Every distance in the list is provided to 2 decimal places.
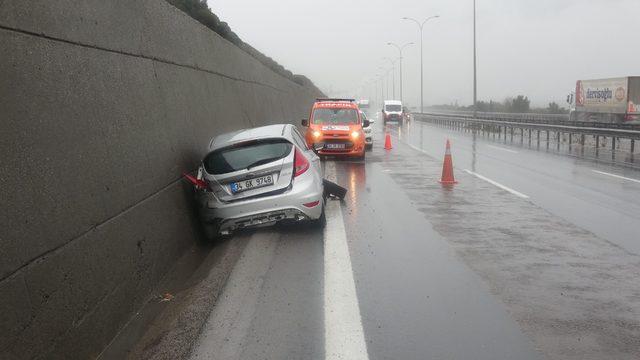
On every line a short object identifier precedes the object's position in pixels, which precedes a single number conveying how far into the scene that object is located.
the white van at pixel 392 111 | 57.88
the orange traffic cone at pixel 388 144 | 25.83
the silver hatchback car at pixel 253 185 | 8.09
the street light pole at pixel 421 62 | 66.25
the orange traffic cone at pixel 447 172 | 14.03
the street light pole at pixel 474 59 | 45.00
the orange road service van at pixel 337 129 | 19.80
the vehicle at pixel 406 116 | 68.61
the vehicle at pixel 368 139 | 25.30
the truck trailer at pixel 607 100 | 40.25
